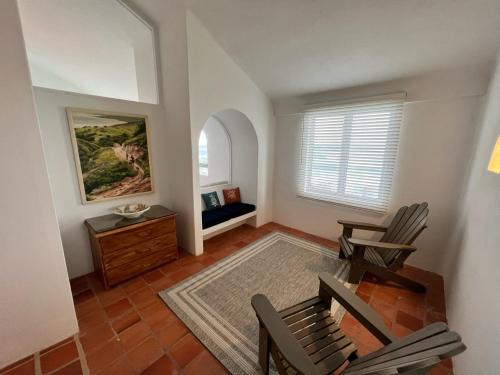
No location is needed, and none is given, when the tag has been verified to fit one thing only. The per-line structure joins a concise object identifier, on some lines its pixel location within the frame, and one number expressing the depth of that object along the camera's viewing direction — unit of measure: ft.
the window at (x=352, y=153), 8.15
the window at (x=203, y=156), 13.23
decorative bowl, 7.12
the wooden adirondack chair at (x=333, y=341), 2.27
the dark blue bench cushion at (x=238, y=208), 10.46
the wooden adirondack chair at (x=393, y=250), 6.47
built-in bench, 9.26
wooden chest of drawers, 6.48
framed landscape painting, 6.75
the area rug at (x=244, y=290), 4.93
